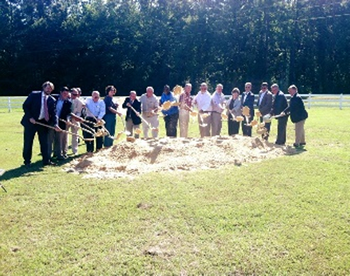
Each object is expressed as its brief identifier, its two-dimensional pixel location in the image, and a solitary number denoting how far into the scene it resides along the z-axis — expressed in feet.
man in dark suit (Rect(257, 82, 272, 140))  35.97
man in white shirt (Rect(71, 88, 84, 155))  33.59
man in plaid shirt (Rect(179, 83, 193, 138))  35.76
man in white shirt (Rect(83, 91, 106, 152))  32.46
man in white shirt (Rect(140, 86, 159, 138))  35.49
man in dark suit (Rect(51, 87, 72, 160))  30.83
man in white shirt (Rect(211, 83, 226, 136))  36.17
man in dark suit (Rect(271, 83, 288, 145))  35.04
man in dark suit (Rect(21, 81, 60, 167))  27.73
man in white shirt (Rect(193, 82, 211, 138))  35.85
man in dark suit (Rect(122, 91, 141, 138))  35.27
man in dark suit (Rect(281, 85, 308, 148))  34.32
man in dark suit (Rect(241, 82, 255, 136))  36.63
